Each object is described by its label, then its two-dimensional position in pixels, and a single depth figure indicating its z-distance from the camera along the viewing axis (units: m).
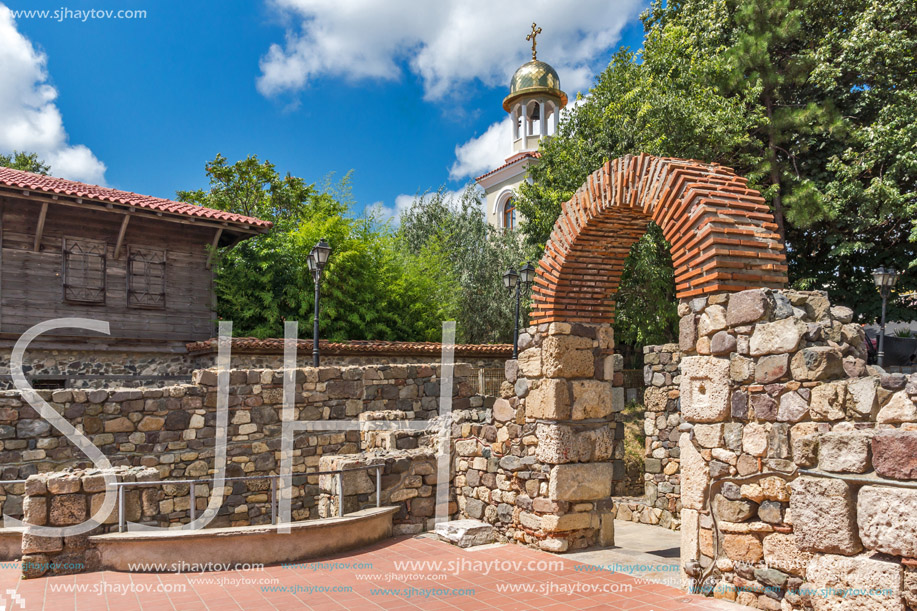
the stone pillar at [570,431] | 6.64
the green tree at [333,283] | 17.14
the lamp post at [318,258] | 12.66
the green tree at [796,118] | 14.95
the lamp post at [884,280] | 14.03
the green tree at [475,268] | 23.41
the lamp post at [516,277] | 14.84
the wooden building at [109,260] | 14.42
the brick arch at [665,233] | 4.99
